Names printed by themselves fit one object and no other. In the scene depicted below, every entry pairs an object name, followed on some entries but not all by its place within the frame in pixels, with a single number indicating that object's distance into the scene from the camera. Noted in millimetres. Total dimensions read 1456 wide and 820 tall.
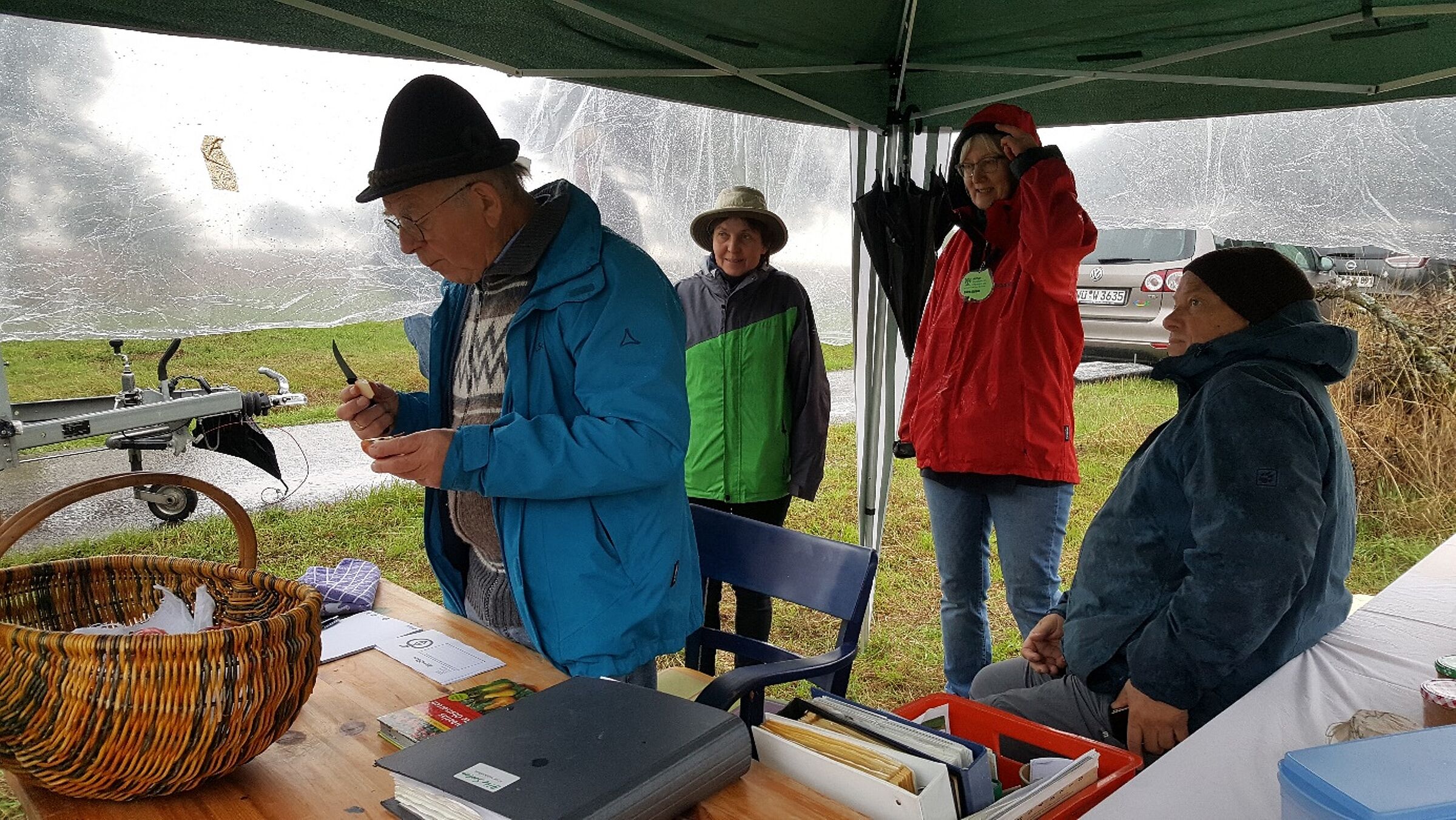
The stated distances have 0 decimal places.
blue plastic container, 631
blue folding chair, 1637
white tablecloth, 1115
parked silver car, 6090
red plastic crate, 1117
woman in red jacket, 2514
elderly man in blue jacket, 1286
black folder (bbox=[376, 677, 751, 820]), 792
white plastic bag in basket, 1085
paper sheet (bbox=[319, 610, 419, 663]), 1404
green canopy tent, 2047
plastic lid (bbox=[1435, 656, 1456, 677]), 1258
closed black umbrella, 3025
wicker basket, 847
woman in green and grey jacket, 3049
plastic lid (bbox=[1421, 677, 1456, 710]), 1161
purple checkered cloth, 1587
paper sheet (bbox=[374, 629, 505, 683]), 1324
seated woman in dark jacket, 1510
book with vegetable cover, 1091
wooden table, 921
